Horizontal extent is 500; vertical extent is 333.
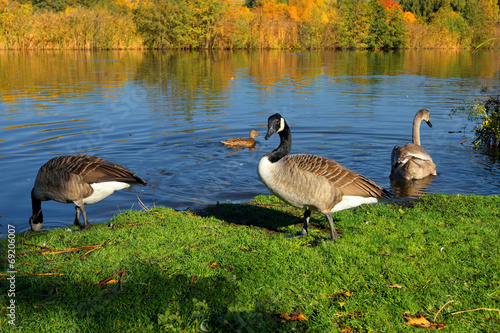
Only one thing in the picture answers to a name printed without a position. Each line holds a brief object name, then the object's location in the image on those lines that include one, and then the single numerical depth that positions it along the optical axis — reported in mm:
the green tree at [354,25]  78062
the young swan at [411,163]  11438
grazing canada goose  7410
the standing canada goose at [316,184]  6562
